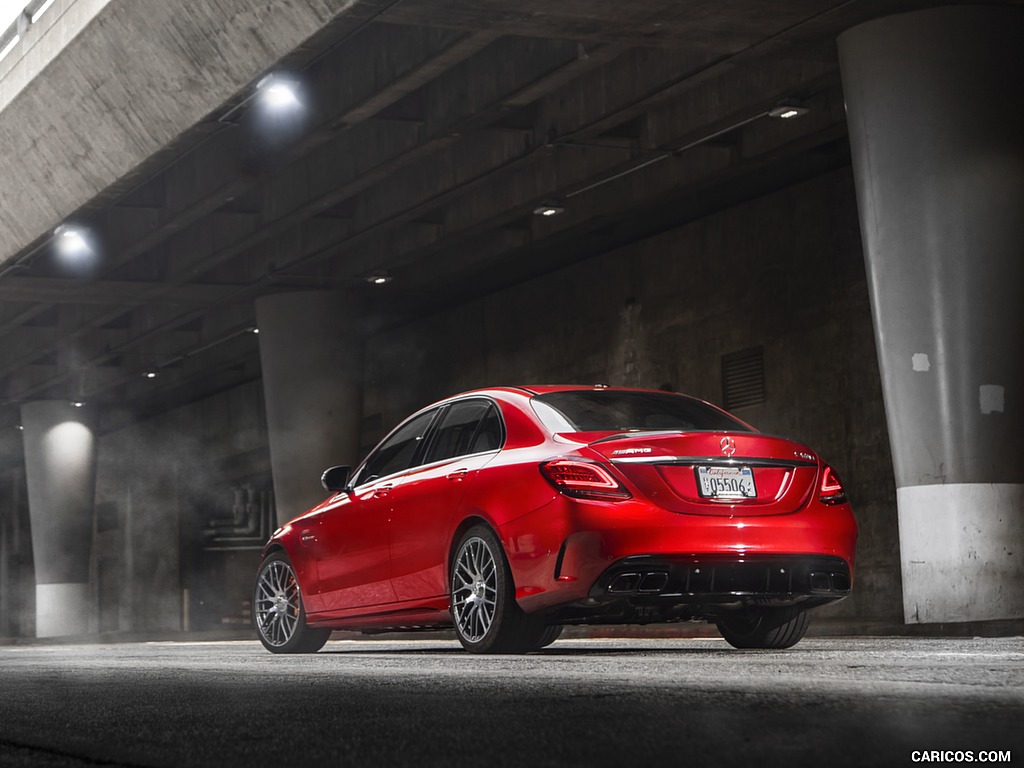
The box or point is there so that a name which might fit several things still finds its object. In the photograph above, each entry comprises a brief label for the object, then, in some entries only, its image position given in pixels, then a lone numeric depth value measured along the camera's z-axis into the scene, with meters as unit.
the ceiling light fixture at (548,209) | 21.77
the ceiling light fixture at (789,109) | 16.89
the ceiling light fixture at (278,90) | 15.66
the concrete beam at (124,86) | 14.78
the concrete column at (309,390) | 25.88
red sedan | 7.27
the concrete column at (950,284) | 12.23
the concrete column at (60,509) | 39.91
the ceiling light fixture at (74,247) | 22.23
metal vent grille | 23.17
